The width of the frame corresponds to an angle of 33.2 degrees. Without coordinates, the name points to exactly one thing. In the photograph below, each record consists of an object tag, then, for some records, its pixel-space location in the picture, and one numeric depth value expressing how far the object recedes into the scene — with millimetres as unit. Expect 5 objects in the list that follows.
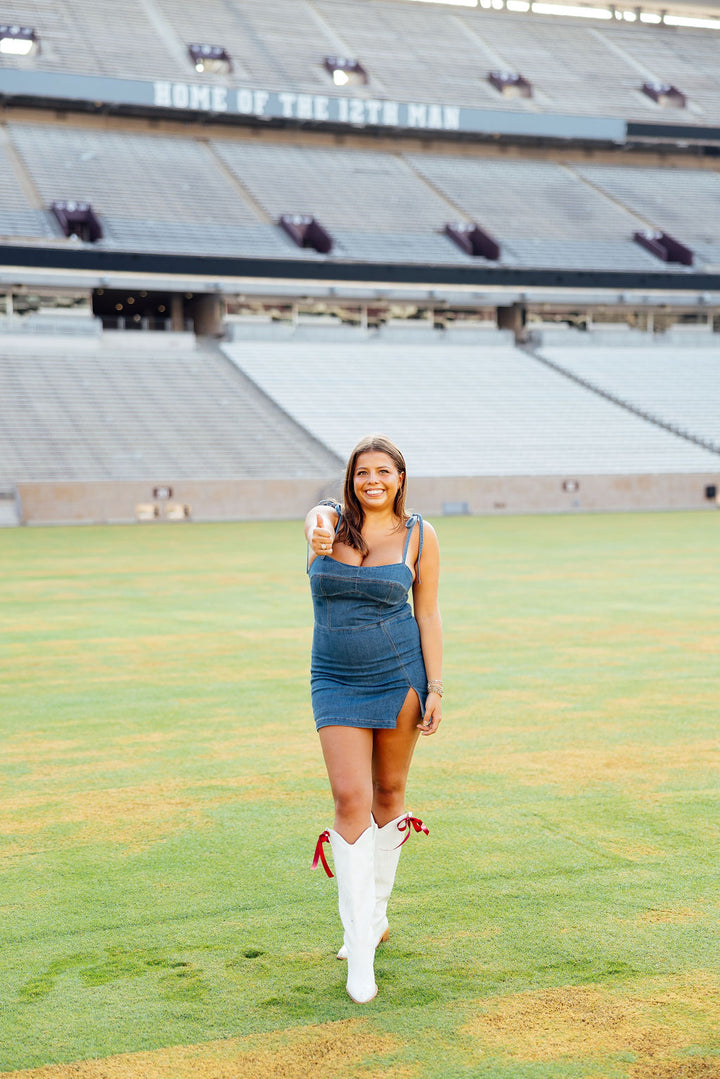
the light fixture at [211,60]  51094
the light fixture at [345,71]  52656
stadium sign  46969
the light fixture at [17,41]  47906
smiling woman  3916
